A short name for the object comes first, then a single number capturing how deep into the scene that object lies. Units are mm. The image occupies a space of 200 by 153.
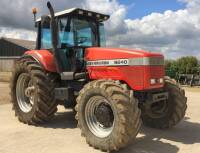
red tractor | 3558
